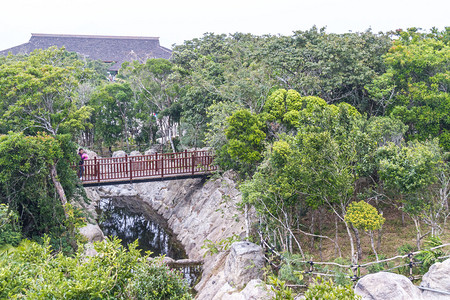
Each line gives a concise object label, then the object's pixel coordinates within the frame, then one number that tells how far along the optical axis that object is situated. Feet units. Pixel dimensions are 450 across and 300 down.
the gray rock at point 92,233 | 54.70
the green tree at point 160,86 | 78.28
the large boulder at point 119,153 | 89.30
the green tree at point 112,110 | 84.02
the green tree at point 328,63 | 54.49
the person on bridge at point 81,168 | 57.42
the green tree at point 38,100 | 45.68
